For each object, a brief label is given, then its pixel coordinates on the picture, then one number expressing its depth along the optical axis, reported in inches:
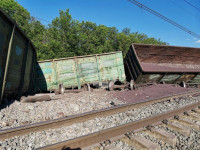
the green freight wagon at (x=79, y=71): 370.6
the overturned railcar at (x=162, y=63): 343.0
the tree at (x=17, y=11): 866.8
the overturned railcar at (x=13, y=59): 165.0
